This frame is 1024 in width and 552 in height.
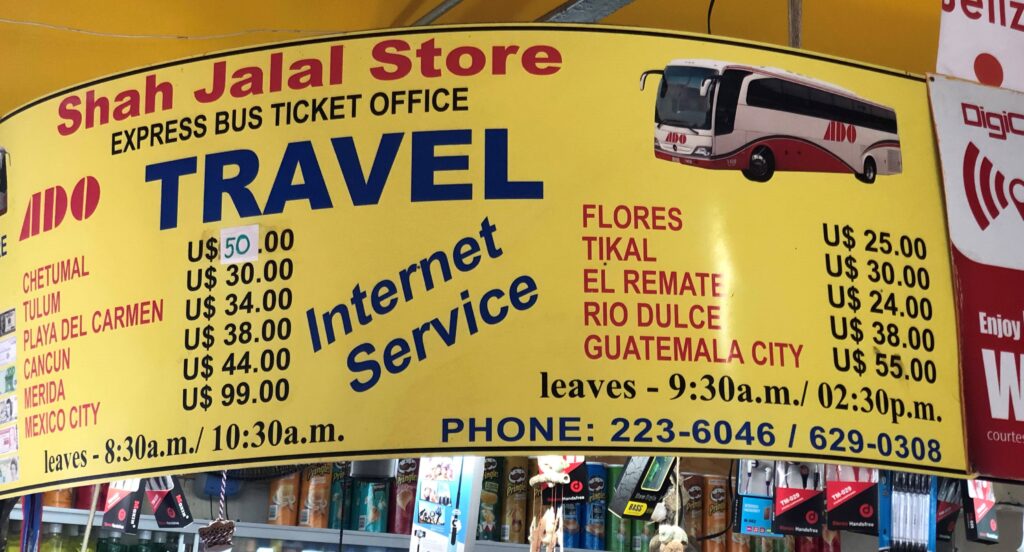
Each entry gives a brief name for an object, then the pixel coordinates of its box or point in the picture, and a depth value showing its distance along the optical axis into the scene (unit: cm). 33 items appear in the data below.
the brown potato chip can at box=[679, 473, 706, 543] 434
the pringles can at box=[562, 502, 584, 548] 430
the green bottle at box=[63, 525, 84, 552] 436
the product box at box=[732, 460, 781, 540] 409
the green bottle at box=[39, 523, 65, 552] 434
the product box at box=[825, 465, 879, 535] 388
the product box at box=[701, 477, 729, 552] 434
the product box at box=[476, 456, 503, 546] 430
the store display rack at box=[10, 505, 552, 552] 433
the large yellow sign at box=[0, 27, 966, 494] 172
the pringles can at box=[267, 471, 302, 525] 441
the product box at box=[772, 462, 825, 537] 399
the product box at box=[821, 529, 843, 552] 441
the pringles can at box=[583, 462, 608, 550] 432
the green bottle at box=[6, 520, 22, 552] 417
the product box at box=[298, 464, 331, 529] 437
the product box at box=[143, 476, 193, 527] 403
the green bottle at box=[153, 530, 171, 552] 447
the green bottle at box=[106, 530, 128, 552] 435
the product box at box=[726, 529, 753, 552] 432
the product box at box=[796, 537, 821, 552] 441
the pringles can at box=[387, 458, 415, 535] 433
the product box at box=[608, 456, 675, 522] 344
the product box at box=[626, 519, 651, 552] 426
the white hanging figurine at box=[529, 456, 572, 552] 305
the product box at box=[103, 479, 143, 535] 400
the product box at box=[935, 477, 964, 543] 406
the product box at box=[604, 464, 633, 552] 430
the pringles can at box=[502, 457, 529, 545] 432
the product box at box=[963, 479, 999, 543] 393
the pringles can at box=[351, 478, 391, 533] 438
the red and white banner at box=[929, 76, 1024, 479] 192
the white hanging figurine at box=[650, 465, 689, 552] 310
